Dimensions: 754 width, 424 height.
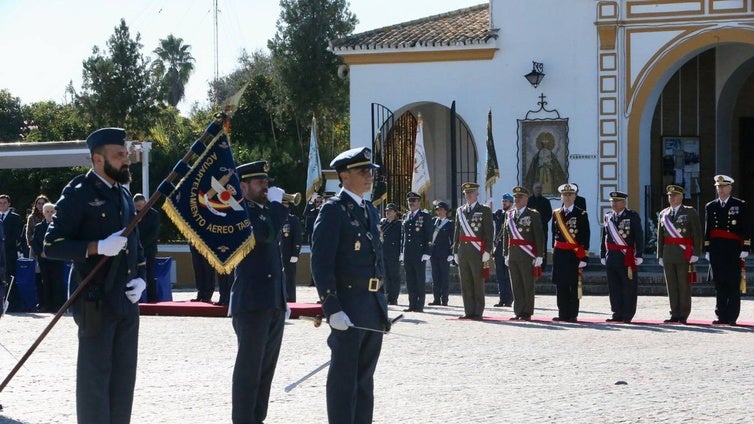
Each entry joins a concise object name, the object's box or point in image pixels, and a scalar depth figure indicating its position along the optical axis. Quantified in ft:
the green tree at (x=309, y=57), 123.44
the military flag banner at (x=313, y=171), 85.92
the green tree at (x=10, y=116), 174.40
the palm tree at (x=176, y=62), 235.40
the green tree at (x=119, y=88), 129.80
